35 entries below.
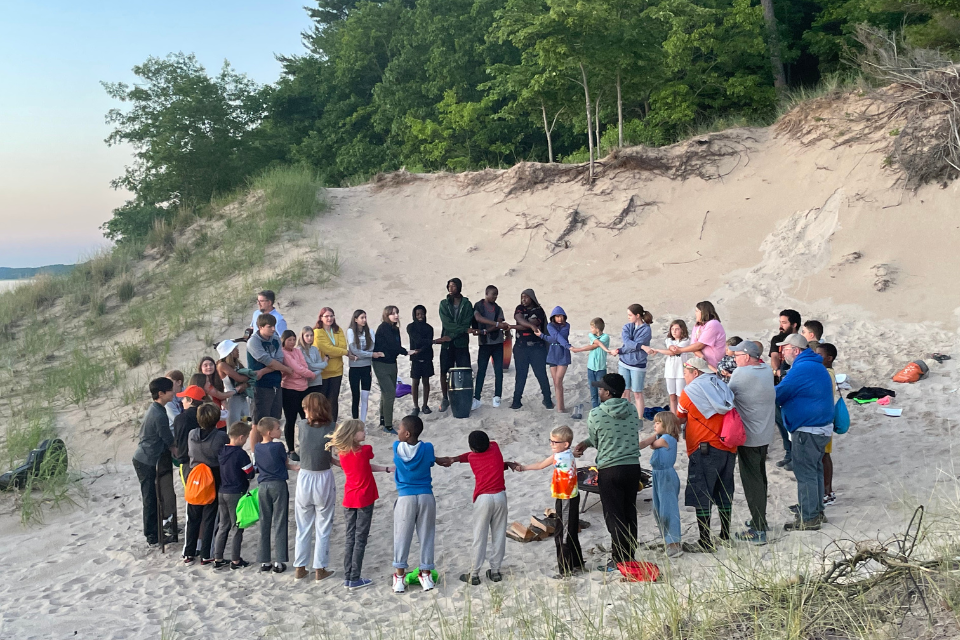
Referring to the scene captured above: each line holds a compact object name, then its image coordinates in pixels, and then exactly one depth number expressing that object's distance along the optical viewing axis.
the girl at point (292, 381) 8.55
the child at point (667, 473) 6.10
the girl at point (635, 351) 9.62
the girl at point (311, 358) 8.91
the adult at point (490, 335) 10.48
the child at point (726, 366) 7.83
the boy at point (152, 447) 7.18
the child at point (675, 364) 9.11
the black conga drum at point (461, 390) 10.16
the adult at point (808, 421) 6.39
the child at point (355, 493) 6.30
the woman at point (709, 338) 8.70
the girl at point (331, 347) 9.20
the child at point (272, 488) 6.54
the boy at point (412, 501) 6.16
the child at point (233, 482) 6.66
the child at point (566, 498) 6.02
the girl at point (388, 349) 9.76
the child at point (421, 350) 10.12
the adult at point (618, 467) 5.82
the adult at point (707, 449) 6.14
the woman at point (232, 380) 8.09
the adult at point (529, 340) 10.21
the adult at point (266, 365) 8.20
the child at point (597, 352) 9.91
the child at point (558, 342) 10.30
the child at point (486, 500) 6.08
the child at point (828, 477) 7.13
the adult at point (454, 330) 10.27
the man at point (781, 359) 8.21
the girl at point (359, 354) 9.66
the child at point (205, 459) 6.72
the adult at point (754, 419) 6.27
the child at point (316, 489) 6.51
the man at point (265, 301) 9.05
